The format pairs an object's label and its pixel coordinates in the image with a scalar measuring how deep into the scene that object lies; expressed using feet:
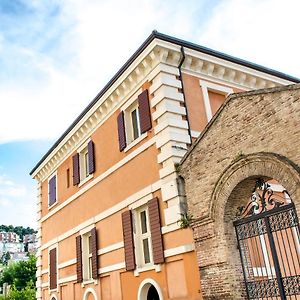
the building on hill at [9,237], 466.44
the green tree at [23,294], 91.36
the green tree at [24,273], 111.28
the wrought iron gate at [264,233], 19.66
